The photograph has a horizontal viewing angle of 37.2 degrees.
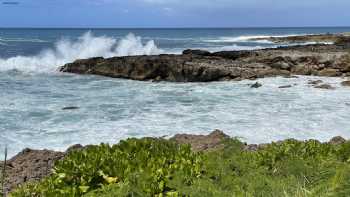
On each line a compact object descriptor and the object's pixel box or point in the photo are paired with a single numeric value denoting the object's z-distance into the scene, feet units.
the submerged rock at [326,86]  66.81
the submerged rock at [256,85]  69.96
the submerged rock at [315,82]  71.23
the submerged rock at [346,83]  69.15
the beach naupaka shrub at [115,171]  16.39
